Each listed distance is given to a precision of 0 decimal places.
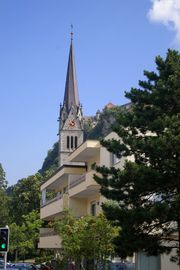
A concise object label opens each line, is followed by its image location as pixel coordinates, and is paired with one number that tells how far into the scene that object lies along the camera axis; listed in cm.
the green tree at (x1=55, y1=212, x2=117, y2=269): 2734
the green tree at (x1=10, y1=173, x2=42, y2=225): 8206
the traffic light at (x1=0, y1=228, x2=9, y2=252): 2211
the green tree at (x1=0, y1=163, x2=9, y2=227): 8956
